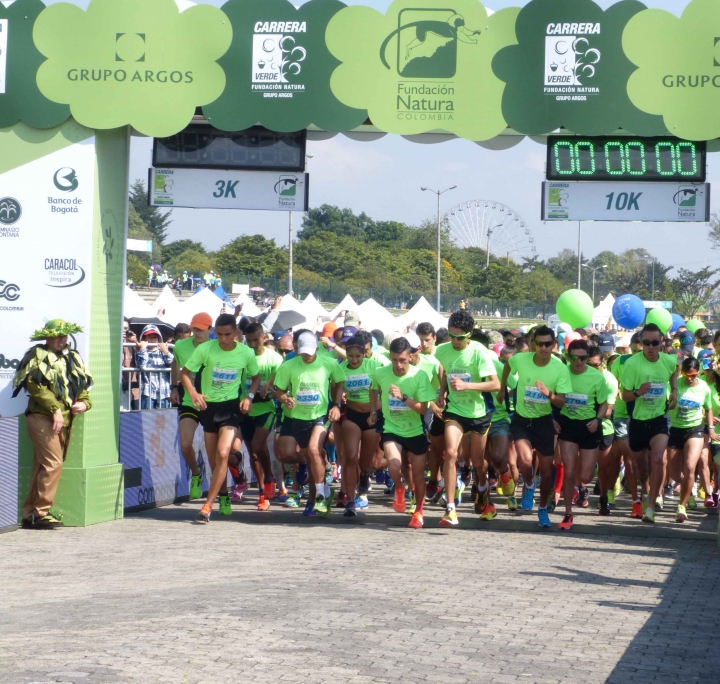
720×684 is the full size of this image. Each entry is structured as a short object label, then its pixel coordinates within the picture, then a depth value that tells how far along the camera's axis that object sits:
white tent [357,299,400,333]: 33.25
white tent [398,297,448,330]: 33.88
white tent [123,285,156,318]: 28.03
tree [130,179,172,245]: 139.30
